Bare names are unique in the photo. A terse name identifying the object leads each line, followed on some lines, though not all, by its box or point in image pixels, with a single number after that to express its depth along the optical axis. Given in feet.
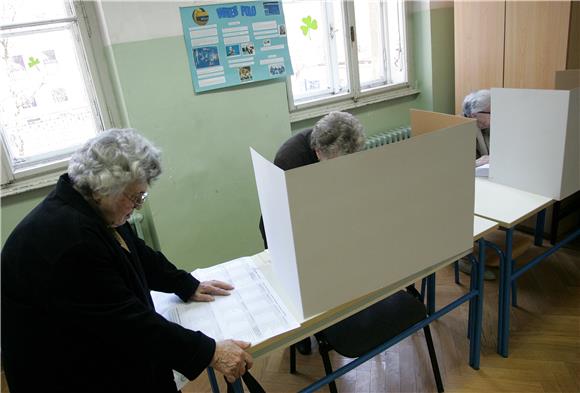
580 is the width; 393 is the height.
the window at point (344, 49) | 10.41
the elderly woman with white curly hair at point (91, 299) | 3.39
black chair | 5.27
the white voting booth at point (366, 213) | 3.76
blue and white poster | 7.98
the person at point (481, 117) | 8.64
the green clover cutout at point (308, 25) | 10.32
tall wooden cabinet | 8.78
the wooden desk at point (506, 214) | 5.97
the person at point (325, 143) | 5.76
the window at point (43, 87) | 7.42
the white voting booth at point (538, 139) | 5.85
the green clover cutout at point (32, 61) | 7.64
